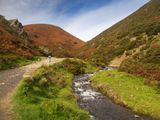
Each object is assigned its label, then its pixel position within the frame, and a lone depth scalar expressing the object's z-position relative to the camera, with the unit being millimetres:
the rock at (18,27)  39456
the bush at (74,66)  23611
